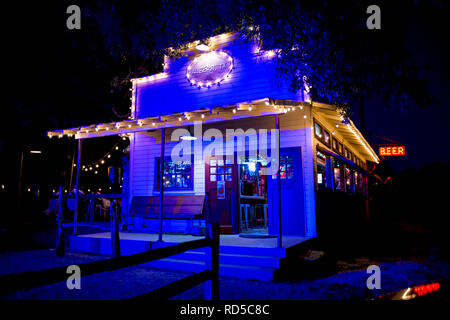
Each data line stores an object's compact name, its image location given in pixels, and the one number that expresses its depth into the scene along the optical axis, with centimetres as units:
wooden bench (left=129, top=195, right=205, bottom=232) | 863
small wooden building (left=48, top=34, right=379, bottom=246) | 773
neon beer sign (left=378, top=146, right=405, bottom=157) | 2312
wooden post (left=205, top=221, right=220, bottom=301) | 370
